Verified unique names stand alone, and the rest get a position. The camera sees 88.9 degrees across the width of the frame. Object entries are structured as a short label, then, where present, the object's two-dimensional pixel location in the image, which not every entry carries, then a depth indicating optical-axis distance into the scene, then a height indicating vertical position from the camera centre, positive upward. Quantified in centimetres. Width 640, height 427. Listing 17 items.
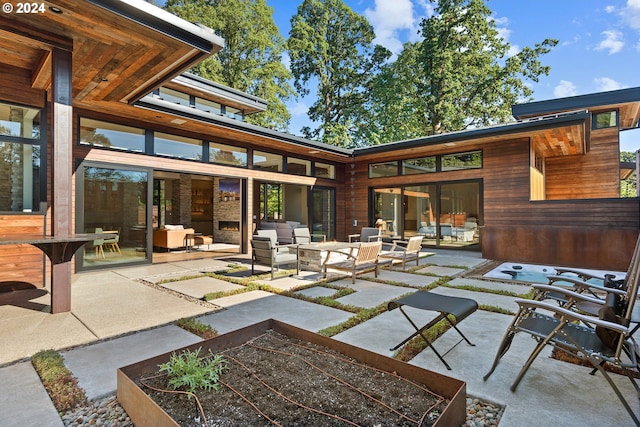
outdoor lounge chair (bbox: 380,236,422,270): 653 -87
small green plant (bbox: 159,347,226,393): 189 -97
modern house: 375 +123
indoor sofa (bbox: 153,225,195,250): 979 -75
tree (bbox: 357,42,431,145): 1858 +650
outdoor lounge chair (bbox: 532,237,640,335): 238 -63
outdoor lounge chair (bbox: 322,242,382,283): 531 -84
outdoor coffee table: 605 -85
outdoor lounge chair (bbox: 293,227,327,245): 761 -54
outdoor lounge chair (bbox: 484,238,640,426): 184 -78
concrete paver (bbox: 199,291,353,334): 335 -114
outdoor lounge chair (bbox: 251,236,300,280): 562 -77
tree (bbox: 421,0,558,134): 1692 +784
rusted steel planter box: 157 -97
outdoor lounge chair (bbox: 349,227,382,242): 792 -52
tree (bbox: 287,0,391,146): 2100 +987
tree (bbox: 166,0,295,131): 1753 +955
